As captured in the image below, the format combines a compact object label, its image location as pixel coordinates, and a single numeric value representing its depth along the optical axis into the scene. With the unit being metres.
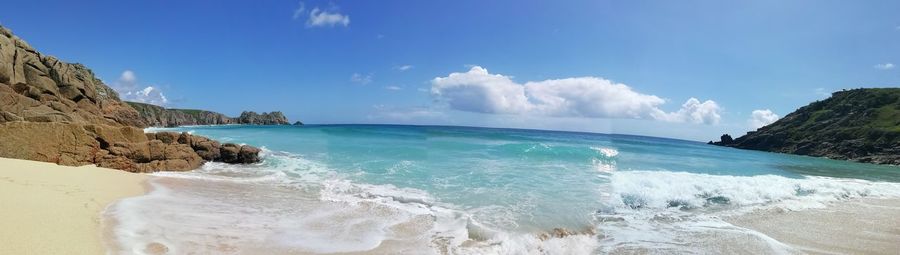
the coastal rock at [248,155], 19.59
